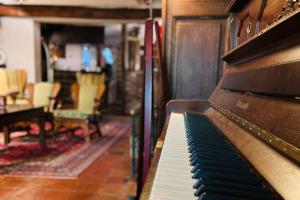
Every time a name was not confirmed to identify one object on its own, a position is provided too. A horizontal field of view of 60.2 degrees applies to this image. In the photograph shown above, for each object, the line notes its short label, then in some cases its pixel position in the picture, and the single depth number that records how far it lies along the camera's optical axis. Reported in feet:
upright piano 1.98
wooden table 10.08
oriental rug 9.64
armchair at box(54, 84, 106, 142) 14.44
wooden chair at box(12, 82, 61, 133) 15.25
